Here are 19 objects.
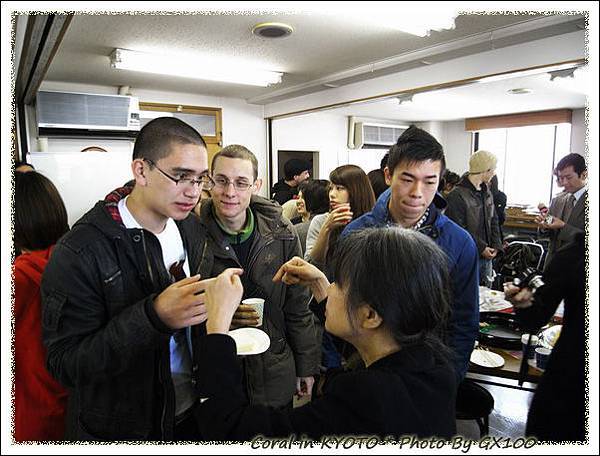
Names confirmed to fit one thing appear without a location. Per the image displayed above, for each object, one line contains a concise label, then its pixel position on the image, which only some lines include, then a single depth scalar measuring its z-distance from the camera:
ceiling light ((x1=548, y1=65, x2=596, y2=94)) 3.09
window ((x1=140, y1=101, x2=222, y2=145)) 5.12
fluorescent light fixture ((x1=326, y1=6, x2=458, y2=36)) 2.43
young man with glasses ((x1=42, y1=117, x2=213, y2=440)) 1.00
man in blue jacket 1.41
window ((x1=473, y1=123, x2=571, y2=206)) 7.70
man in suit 3.39
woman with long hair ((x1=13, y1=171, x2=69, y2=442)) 1.33
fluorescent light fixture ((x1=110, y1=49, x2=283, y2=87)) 3.42
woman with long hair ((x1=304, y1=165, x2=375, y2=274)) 2.02
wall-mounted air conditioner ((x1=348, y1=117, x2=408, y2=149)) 7.31
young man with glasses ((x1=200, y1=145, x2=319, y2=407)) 1.53
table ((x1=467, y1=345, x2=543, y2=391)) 1.70
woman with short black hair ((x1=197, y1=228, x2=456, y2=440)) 0.80
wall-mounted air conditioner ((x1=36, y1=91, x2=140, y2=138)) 4.05
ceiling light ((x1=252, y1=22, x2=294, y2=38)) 2.78
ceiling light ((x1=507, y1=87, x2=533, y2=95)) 5.44
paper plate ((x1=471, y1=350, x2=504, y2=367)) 1.77
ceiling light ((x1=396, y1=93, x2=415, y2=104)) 3.94
